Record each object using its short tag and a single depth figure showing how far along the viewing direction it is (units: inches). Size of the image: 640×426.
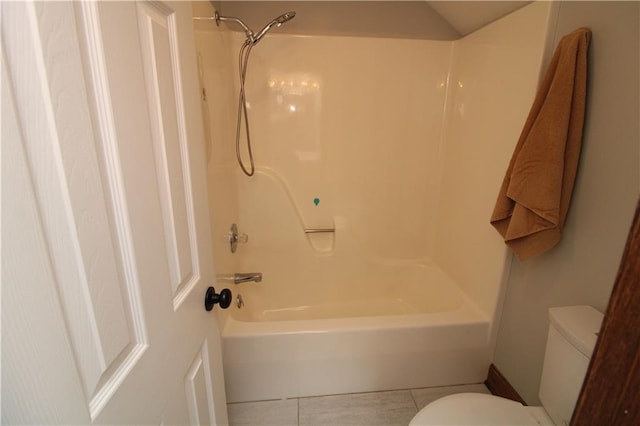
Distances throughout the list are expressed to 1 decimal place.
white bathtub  55.0
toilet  35.3
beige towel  39.5
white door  11.5
